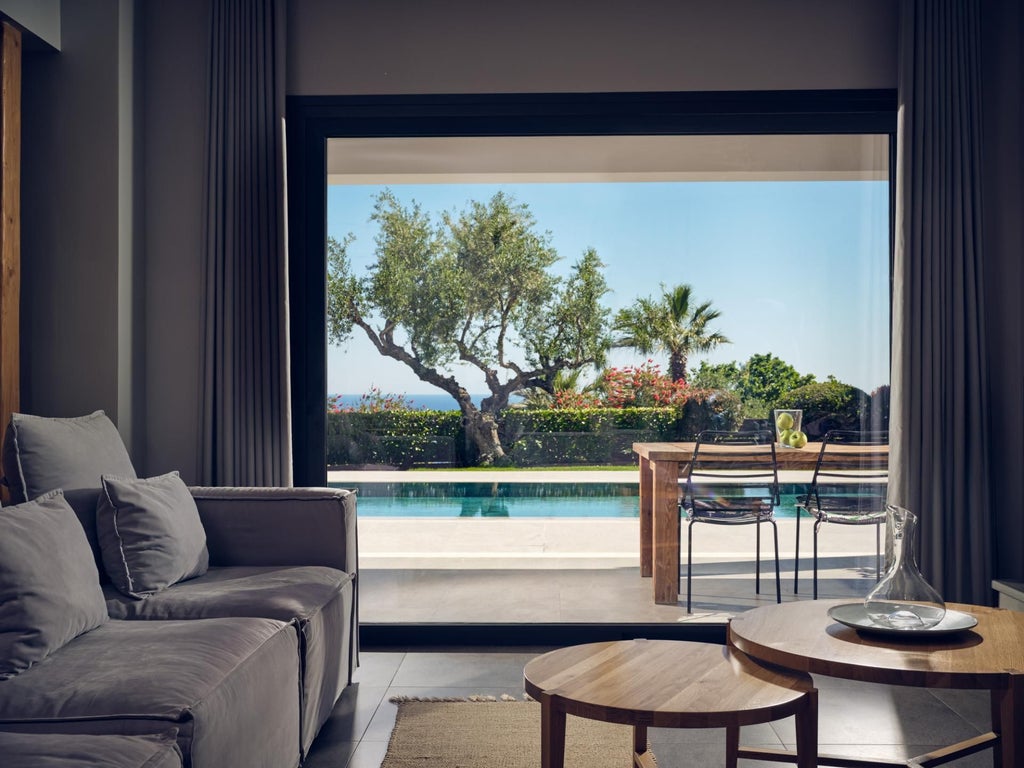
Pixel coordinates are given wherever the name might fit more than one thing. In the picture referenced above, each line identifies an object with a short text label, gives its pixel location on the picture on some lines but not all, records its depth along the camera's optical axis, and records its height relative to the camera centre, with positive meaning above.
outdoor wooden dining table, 4.06 -0.50
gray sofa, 1.87 -0.61
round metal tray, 2.22 -0.58
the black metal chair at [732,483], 4.05 -0.41
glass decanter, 2.29 -0.51
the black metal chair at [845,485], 4.06 -0.42
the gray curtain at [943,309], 3.80 +0.33
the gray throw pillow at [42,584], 2.01 -0.45
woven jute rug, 2.70 -1.08
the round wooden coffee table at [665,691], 1.91 -0.66
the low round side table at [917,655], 1.98 -0.60
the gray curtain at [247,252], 3.90 +0.57
